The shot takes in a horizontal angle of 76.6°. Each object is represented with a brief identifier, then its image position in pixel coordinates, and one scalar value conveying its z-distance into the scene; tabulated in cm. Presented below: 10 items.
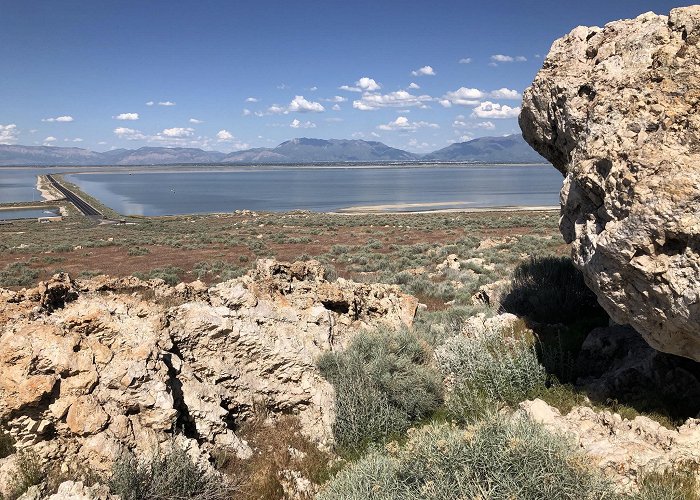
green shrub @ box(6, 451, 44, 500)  423
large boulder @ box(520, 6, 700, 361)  427
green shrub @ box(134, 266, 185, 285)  2246
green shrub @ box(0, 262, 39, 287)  2341
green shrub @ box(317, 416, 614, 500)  345
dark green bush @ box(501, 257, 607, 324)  930
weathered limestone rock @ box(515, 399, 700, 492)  417
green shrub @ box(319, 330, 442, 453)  579
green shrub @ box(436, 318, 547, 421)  602
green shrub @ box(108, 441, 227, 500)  430
